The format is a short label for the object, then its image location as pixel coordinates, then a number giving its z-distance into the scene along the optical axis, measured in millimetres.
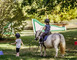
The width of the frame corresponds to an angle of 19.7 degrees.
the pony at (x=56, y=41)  11039
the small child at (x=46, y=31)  12109
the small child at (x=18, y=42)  11781
